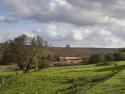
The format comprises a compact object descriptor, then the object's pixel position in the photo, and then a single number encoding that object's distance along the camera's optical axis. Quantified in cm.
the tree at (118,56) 6556
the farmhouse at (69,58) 9737
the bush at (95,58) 7128
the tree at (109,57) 6915
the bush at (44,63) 6581
